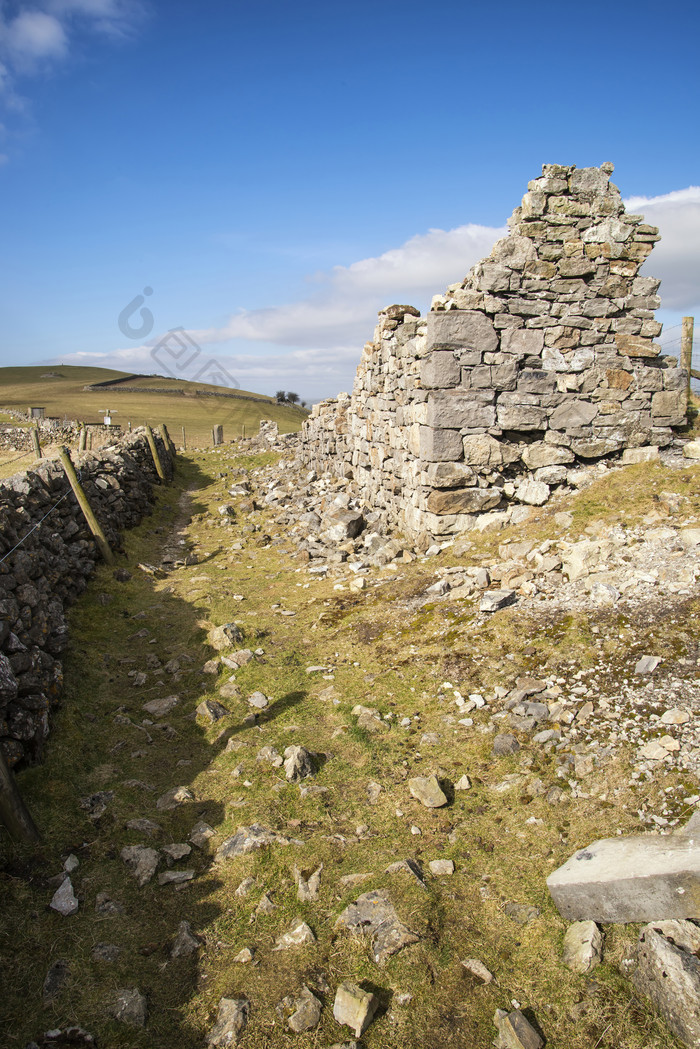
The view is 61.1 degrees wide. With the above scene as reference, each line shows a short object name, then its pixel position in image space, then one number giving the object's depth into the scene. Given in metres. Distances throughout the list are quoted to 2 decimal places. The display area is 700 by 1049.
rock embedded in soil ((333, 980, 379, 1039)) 2.96
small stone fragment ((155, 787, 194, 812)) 4.77
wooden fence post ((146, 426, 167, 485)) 19.22
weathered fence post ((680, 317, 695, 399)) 11.72
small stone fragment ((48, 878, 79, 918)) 3.70
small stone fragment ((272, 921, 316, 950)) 3.48
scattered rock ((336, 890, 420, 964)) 3.37
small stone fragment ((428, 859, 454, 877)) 3.89
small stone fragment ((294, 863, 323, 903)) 3.81
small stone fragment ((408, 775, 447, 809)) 4.47
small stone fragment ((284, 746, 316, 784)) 4.95
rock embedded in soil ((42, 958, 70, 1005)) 3.16
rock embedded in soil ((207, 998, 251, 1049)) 2.97
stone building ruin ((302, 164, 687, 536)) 8.88
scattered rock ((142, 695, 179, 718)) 6.17
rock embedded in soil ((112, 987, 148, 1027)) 3.06
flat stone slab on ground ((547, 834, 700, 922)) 3.20
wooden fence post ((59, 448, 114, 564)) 10.35
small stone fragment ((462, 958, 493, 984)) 3.20
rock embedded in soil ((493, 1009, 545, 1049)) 2.81
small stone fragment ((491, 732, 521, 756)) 4.82
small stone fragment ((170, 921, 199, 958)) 3.48
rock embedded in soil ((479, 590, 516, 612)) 6.73
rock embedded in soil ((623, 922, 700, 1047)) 2.73
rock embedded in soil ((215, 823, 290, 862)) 4.20
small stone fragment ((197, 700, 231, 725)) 5.91
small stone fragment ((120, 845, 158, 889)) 4.03
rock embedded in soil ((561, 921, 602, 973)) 3.13
